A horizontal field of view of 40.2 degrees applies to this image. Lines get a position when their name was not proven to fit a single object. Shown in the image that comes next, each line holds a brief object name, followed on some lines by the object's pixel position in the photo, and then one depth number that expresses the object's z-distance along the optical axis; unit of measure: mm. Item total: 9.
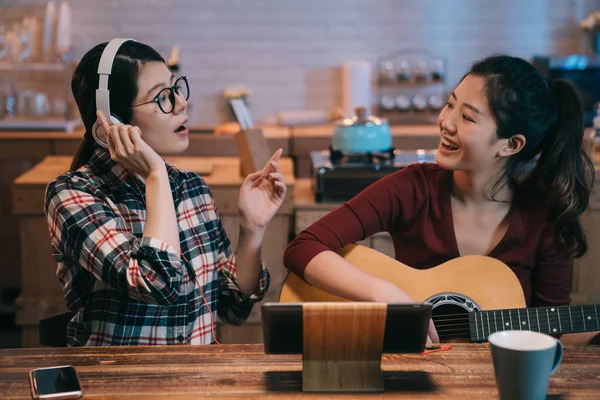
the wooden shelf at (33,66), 4828
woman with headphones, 1739
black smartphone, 1362
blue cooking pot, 3330
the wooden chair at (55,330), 1940
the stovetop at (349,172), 3287
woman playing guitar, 2025
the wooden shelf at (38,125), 4684
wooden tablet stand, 1371
